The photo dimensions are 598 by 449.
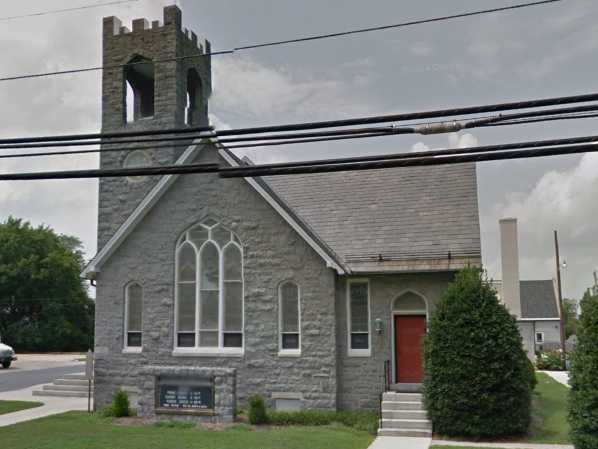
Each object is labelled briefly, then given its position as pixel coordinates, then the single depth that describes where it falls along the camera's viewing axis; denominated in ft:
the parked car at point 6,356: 111.55
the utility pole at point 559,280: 122.93
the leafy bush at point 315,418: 56.65
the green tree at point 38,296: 163.84
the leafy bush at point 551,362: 112.78
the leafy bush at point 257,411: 56.27
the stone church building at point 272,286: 59.72
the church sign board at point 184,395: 57.31
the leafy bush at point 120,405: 60.08
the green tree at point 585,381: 39.83
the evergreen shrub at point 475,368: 49.96
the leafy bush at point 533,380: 64.28
